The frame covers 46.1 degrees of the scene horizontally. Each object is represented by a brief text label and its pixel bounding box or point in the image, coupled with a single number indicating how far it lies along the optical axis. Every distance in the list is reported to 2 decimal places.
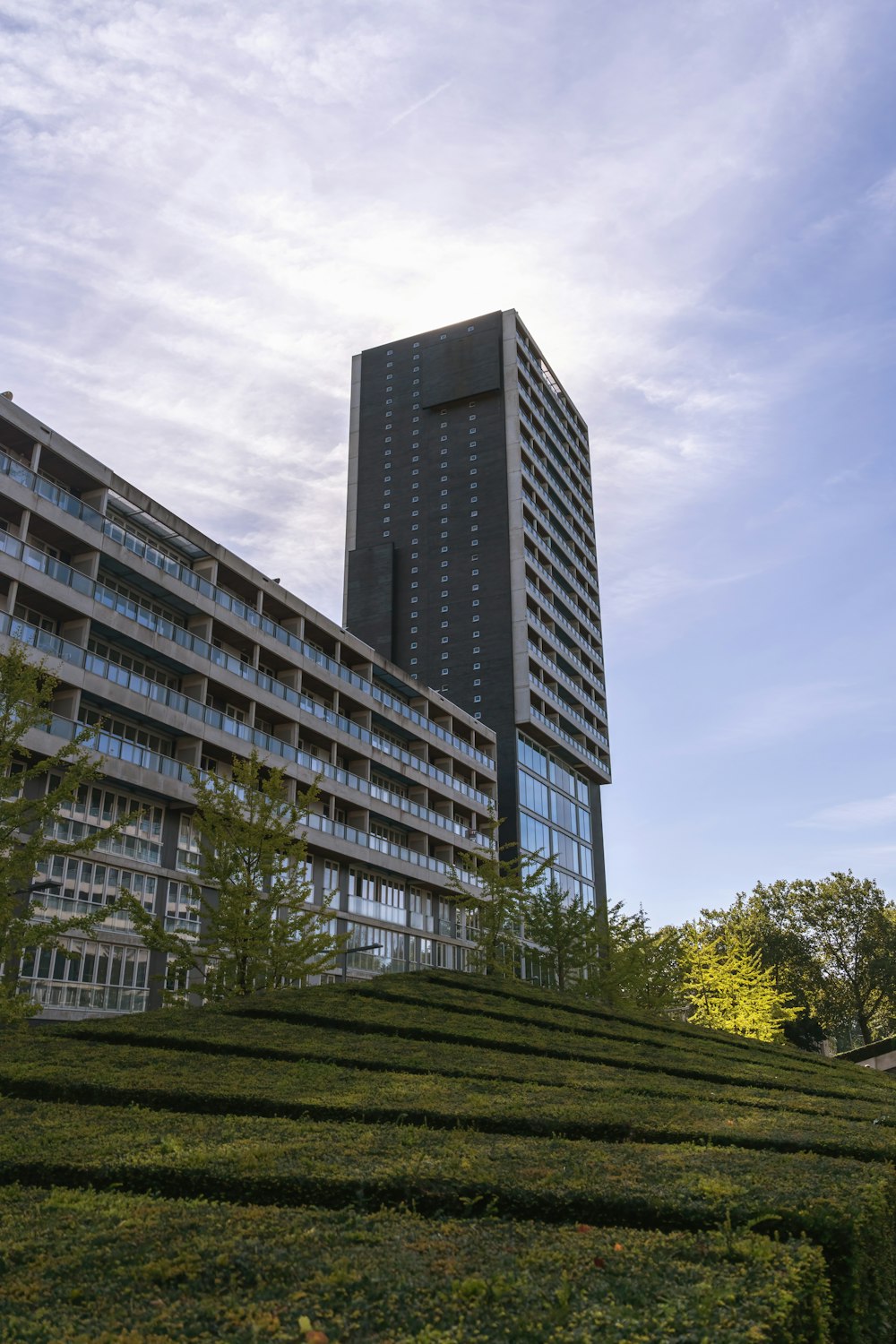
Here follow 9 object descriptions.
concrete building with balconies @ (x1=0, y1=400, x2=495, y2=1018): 33.91
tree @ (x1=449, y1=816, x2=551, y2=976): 45.38
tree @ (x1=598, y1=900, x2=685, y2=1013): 42.91
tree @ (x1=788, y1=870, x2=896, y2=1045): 78.38
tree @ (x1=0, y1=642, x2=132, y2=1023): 21.70
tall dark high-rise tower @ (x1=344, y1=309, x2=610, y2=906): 76.38
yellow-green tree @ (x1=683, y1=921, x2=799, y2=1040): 53.81
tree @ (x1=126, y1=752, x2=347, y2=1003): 27.25
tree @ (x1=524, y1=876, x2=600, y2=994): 42.00
